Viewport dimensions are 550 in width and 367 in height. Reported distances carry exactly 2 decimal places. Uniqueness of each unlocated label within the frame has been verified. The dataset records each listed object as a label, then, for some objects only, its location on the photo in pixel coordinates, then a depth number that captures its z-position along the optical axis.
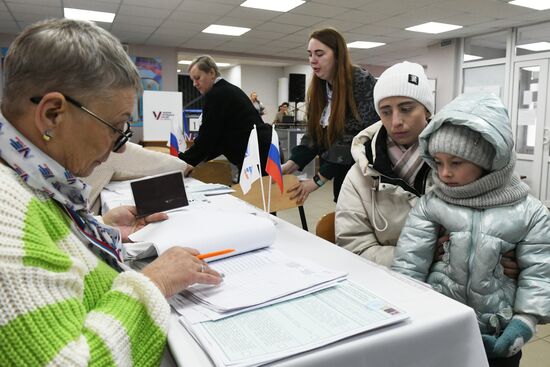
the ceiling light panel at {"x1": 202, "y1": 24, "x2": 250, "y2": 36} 7.21
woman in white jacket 1.35
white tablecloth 0.60
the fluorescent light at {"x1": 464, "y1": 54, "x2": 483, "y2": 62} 7.96
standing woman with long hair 1.95
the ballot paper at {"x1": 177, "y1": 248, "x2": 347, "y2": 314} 0.71
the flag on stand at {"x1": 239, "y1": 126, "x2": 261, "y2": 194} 1.50
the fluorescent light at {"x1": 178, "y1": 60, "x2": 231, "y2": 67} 12.01
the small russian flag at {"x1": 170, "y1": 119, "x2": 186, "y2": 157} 3.18
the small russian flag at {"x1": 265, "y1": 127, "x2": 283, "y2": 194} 1.55
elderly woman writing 0.51
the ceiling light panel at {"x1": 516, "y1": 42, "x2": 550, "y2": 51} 6.91
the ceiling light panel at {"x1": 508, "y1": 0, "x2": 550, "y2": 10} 5.57
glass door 6.34
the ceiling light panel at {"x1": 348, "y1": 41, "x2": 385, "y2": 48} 8.55
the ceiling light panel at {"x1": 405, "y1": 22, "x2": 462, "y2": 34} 6.98
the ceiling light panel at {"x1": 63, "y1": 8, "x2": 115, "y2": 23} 6.21
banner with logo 5.79
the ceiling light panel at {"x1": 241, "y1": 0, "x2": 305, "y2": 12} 5.75
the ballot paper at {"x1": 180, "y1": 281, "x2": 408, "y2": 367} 0.58
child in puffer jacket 1.05
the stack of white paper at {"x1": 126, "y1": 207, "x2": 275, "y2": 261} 0.95
